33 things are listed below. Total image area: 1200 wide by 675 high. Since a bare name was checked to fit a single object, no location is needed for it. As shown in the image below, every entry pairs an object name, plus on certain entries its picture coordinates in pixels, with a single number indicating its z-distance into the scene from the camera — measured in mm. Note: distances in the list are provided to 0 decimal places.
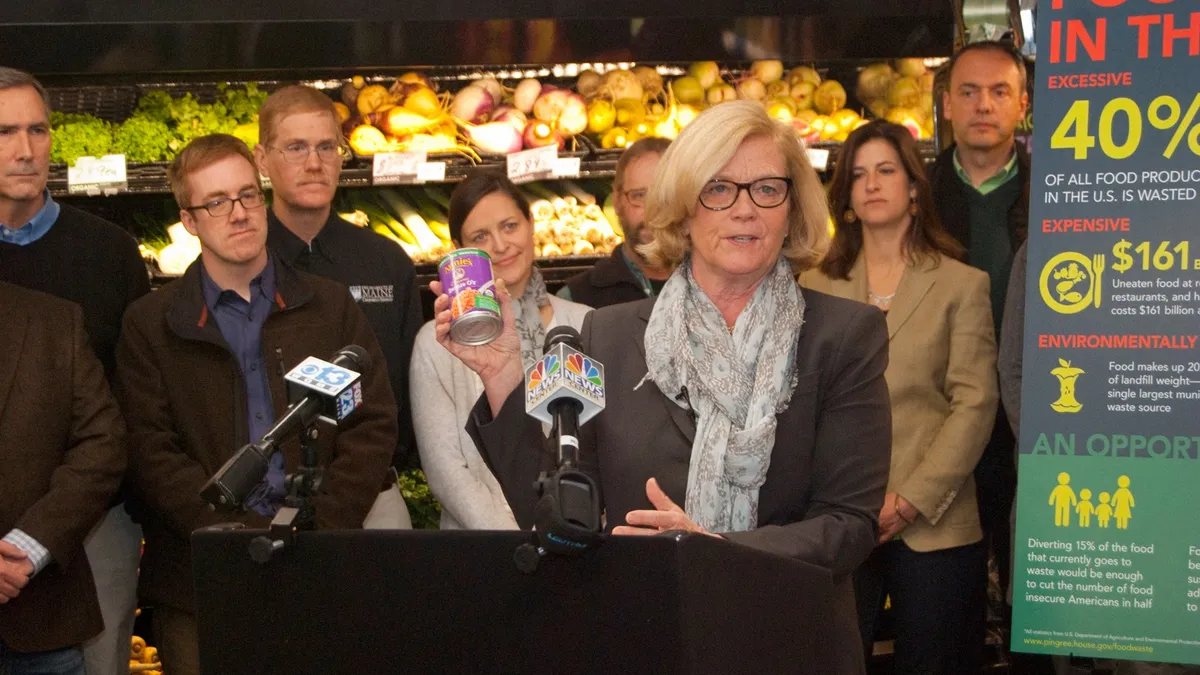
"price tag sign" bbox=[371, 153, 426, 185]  4637
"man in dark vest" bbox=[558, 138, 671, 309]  4219
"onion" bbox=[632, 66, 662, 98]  5074
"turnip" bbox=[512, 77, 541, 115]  5047
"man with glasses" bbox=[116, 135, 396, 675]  3402
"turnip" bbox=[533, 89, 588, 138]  4957
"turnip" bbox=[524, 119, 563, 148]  4895
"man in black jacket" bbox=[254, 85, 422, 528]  3939
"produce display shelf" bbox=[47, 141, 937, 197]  4531
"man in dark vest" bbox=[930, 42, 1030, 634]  4105
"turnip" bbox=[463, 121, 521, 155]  4879
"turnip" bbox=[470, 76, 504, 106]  5027
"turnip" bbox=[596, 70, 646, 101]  5012
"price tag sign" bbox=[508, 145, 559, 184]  4723
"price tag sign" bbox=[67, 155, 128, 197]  4473
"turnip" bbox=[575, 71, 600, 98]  5070
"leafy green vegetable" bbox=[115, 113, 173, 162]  4621
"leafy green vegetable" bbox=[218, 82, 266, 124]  4809
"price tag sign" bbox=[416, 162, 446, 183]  4664
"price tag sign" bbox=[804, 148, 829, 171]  4730
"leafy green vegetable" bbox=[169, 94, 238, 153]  4719
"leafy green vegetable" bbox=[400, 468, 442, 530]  4617
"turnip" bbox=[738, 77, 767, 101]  5062
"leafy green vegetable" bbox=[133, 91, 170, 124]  4766
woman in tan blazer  3705
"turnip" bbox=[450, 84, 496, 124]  4973
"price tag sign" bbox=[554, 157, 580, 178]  4773
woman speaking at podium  2293
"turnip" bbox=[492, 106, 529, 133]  4957
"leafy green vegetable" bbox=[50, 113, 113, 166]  4551
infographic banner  3127
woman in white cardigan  3650
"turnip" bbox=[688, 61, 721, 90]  5133
